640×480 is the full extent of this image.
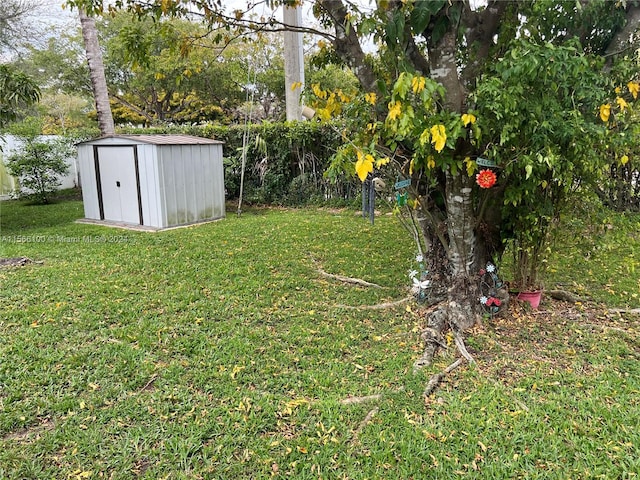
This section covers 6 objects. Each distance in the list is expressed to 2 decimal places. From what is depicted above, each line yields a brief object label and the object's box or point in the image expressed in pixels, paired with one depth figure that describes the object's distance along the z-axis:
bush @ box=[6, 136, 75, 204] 9.59
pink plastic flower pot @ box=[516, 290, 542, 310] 3.61
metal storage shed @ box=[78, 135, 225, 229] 7.18
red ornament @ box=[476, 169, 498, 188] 2.77
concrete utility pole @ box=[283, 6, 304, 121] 10.80
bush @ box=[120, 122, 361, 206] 9.00
